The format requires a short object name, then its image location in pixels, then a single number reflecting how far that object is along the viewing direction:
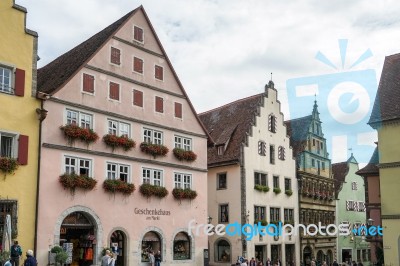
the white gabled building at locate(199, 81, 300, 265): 40.38
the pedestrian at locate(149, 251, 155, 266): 30.94
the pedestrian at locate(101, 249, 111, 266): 21.72
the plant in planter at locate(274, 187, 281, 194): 43.50
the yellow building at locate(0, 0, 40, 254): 25.09
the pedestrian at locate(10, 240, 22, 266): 23.38
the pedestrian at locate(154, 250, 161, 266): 31.12
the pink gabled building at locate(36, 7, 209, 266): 27.56
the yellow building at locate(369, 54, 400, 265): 35.25
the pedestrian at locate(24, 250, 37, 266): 18.70
